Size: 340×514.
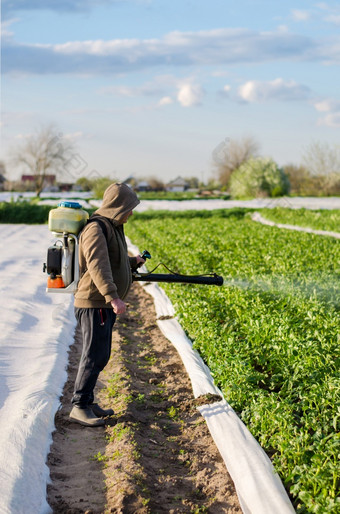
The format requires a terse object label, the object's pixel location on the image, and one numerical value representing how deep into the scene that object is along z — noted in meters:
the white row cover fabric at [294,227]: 19.24
